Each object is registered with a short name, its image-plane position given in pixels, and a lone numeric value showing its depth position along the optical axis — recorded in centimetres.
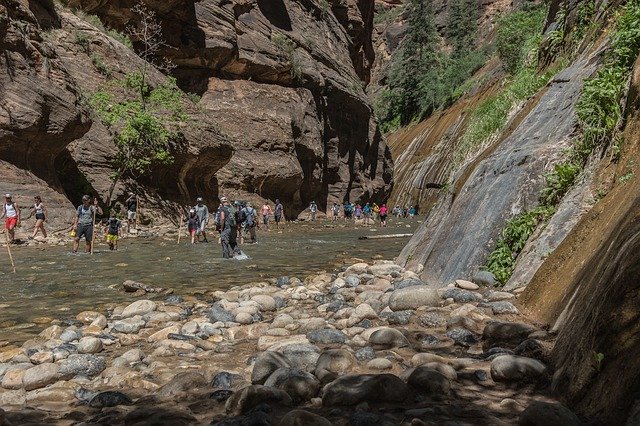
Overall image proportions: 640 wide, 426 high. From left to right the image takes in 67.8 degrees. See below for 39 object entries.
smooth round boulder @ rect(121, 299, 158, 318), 629
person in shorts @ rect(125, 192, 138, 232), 2145
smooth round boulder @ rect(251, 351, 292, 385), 353
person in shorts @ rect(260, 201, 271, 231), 2806
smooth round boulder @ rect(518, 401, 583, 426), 225
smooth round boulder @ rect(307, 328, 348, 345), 461
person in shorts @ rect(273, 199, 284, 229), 3117
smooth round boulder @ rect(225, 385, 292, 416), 293
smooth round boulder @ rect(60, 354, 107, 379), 398
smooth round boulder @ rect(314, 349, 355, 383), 345
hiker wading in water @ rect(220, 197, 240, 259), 1334
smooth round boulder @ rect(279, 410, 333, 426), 242
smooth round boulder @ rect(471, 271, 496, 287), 595
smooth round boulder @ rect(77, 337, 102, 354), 467
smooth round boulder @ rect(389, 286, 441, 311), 555
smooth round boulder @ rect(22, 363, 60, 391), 376
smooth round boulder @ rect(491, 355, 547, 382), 306
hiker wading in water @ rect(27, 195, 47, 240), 1582
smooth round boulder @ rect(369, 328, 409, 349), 426
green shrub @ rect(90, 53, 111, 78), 2409
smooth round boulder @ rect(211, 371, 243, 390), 356
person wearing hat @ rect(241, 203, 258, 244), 1806
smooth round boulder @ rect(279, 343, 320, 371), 386
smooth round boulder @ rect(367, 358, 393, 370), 367
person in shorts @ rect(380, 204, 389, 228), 3105
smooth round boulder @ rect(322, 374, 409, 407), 290
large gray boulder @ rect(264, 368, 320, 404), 310
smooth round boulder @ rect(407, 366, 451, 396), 301
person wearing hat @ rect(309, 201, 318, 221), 3731
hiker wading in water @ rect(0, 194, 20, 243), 1475
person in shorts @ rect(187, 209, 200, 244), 1802
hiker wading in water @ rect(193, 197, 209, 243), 1819
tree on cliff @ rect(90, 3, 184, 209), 2255
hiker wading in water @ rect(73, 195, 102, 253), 1409
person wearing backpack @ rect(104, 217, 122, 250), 1503
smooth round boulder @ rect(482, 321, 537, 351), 392
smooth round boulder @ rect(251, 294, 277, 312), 668
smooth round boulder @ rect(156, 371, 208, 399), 343
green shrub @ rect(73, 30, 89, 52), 2364
